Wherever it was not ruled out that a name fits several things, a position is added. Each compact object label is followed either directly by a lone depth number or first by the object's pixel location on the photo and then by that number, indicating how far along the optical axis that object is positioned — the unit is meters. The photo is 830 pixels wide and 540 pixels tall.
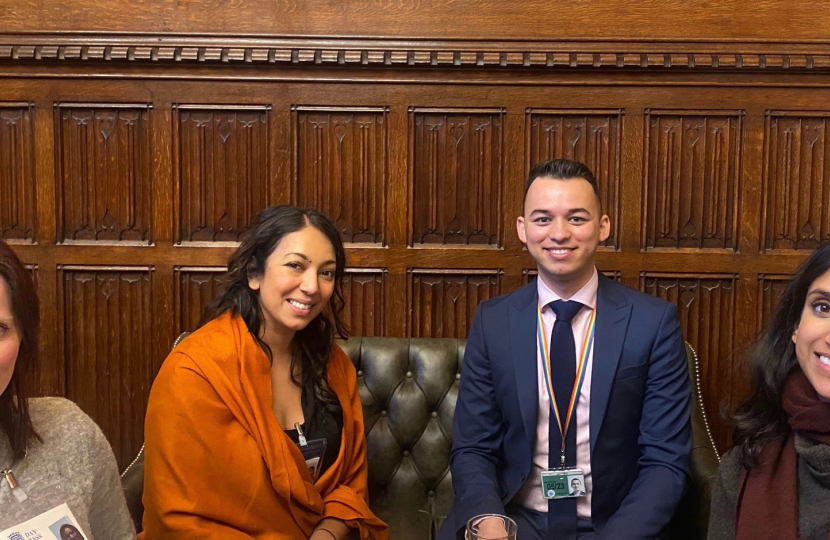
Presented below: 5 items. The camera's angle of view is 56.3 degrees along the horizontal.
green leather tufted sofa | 2.79
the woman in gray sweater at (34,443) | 1.45
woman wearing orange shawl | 2.07
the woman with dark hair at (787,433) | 1.63
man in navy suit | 2.25
